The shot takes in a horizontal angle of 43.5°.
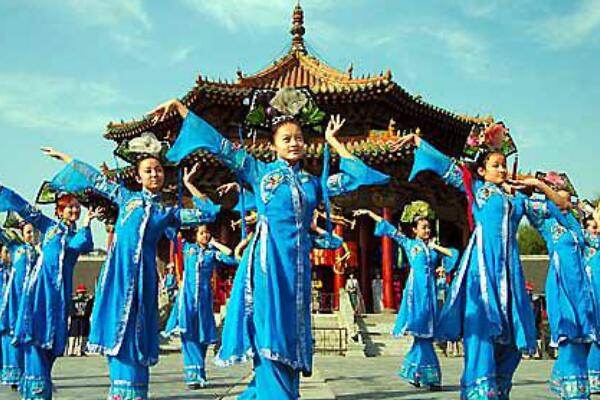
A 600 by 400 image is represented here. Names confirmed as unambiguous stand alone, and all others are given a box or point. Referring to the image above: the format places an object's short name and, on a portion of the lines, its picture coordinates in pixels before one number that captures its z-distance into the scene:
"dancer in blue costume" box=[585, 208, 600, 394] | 6.93
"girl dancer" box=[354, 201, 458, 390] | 7.67
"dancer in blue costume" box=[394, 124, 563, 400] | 5.00
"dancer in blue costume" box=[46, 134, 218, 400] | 4.81
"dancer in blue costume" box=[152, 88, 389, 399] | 4.04
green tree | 43.16
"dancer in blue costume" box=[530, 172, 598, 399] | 5.71
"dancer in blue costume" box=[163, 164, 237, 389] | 8.37
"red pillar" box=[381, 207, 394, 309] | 18.97
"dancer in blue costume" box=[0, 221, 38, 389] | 7.70
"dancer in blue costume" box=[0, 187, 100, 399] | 6.01
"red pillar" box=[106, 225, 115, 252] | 20.27
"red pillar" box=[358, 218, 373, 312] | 19.81
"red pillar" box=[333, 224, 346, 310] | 18.47
